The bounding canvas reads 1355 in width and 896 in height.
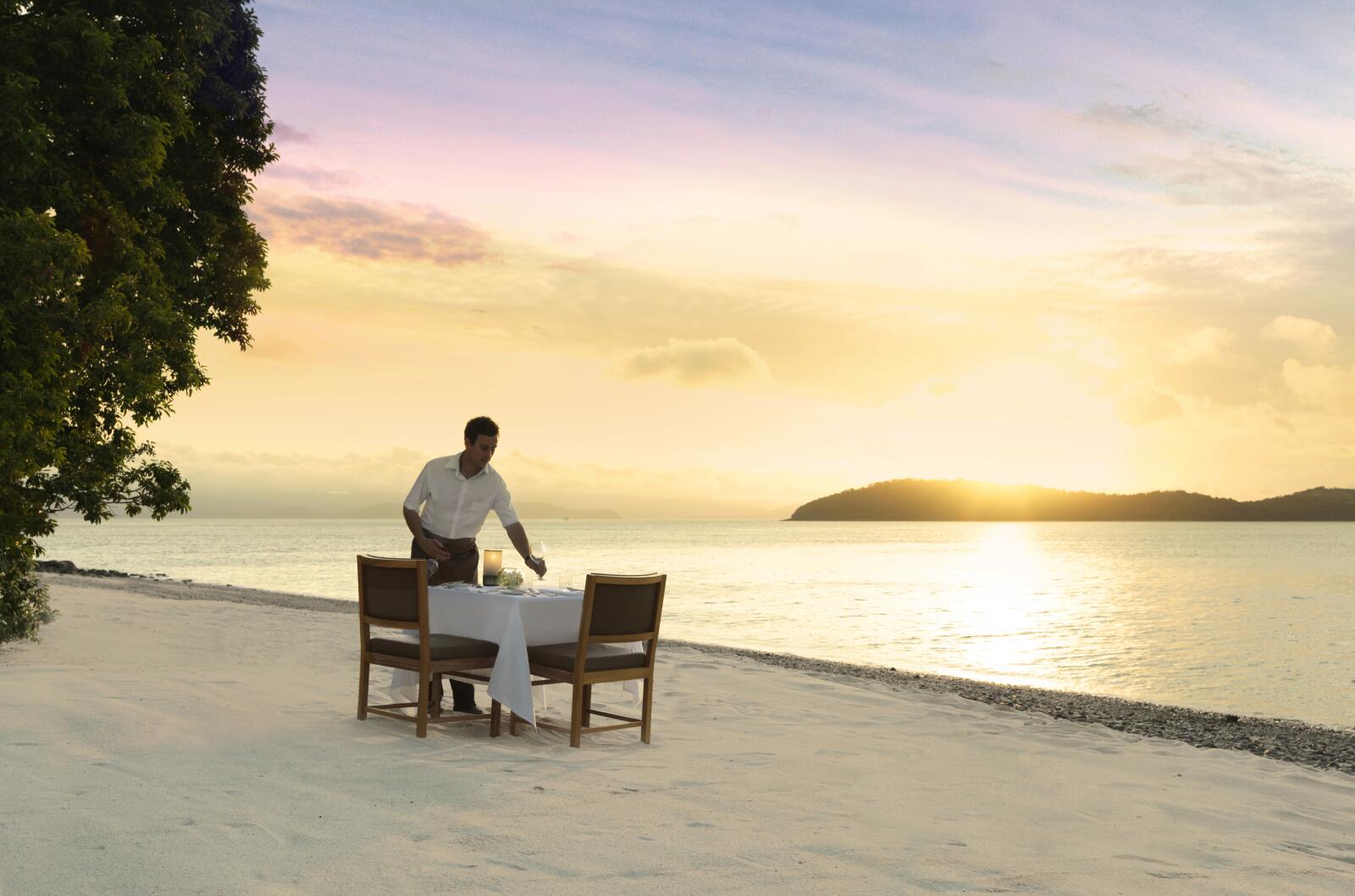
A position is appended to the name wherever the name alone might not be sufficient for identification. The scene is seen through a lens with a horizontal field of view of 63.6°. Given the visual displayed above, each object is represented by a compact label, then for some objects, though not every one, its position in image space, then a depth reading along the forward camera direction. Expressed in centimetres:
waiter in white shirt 731
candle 719
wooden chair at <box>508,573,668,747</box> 659
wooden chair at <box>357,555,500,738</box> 664
